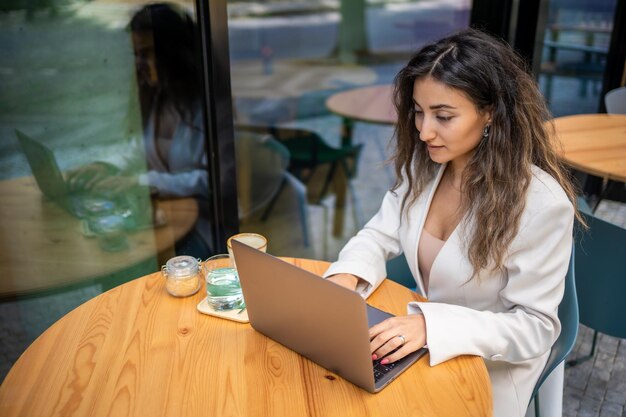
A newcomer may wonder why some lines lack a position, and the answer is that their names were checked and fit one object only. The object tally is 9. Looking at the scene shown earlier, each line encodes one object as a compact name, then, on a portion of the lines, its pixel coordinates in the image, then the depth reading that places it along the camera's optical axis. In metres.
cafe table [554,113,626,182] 2.62
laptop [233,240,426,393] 1.21
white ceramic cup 1.76
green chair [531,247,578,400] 1.72
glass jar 1.68
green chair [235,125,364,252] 3.12
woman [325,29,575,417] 1.51
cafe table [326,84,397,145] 3.21
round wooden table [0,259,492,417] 1.29
